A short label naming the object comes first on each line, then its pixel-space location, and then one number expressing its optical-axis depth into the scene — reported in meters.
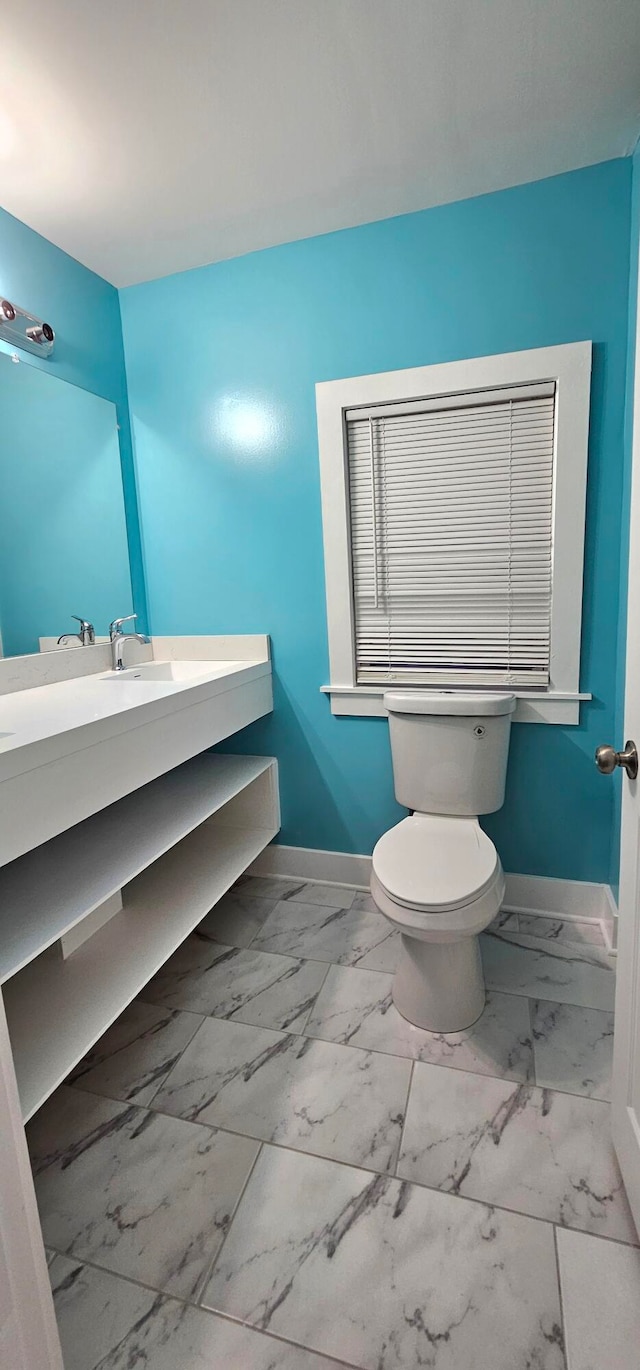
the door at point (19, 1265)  0.73
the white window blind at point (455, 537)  1.75
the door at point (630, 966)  0.97
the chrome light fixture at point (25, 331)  1.61
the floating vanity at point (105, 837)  1.07
